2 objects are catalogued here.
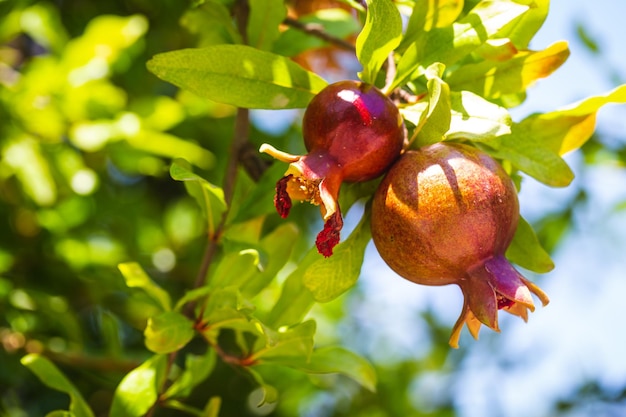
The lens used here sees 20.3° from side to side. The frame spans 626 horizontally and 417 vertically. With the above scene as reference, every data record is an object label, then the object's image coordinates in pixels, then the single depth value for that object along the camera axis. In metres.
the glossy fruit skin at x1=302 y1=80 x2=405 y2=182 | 0.67
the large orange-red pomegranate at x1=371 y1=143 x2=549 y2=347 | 0.65
